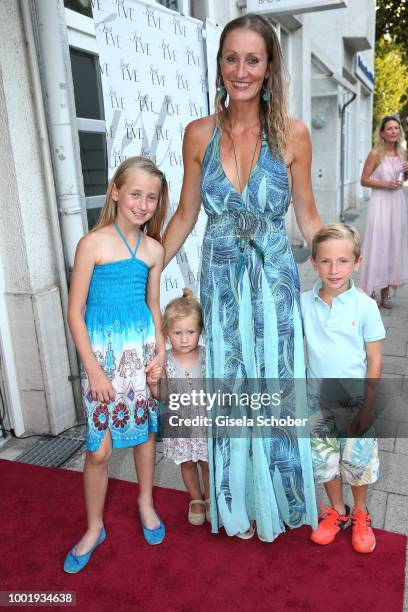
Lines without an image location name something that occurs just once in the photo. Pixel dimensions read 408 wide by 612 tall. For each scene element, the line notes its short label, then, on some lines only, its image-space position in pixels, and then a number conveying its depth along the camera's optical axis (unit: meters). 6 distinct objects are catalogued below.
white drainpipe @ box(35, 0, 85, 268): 3.05
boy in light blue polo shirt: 2.20
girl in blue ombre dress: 2.15
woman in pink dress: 5.63
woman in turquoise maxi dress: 2.16
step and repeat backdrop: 3.24
